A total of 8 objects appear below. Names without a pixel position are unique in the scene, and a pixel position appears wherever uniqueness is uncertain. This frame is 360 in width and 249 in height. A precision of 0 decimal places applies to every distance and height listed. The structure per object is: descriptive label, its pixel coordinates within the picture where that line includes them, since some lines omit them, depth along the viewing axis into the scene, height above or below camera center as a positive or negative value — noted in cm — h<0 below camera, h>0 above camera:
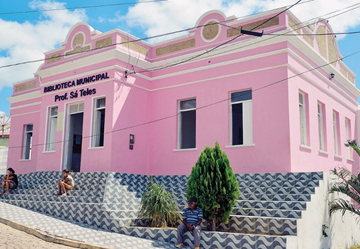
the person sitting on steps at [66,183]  1394 +13
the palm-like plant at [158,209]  1110 -55
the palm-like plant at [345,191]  1148 +2
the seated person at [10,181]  1548 +18
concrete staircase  962 -46
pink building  1367 +331
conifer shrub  1021 +6
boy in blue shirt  986 -74
